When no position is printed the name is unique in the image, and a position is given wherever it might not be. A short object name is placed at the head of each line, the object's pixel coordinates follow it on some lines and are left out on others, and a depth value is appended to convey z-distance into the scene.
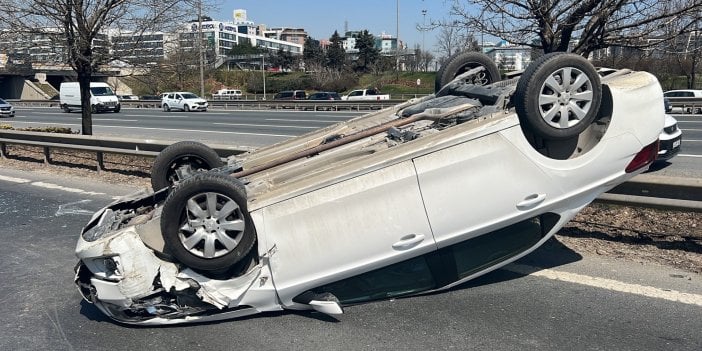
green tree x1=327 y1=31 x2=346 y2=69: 85.56
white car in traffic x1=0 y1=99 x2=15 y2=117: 34.47
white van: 37.53
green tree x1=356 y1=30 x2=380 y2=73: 81.31
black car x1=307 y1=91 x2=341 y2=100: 41.83
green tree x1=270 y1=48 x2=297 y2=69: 102.38
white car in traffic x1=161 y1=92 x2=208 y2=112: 39.04
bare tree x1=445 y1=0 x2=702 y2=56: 6.74
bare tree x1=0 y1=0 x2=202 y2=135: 11.79
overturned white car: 3.66
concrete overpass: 77.00
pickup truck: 40.58
